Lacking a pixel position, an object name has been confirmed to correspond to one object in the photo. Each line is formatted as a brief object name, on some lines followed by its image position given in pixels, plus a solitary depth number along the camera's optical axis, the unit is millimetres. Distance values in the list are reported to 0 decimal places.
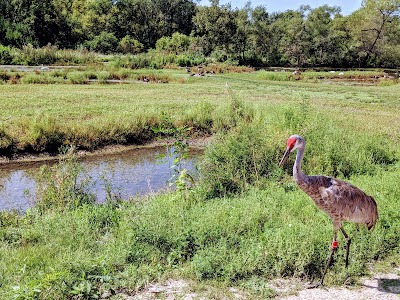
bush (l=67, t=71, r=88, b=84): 25919
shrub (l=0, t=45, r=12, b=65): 36031
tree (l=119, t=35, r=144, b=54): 59406
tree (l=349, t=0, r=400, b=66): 56250
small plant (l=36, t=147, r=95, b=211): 7438
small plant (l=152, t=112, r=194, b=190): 7524
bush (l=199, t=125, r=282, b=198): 8375
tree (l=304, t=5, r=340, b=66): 55656
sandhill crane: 4980
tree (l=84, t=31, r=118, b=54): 58438
